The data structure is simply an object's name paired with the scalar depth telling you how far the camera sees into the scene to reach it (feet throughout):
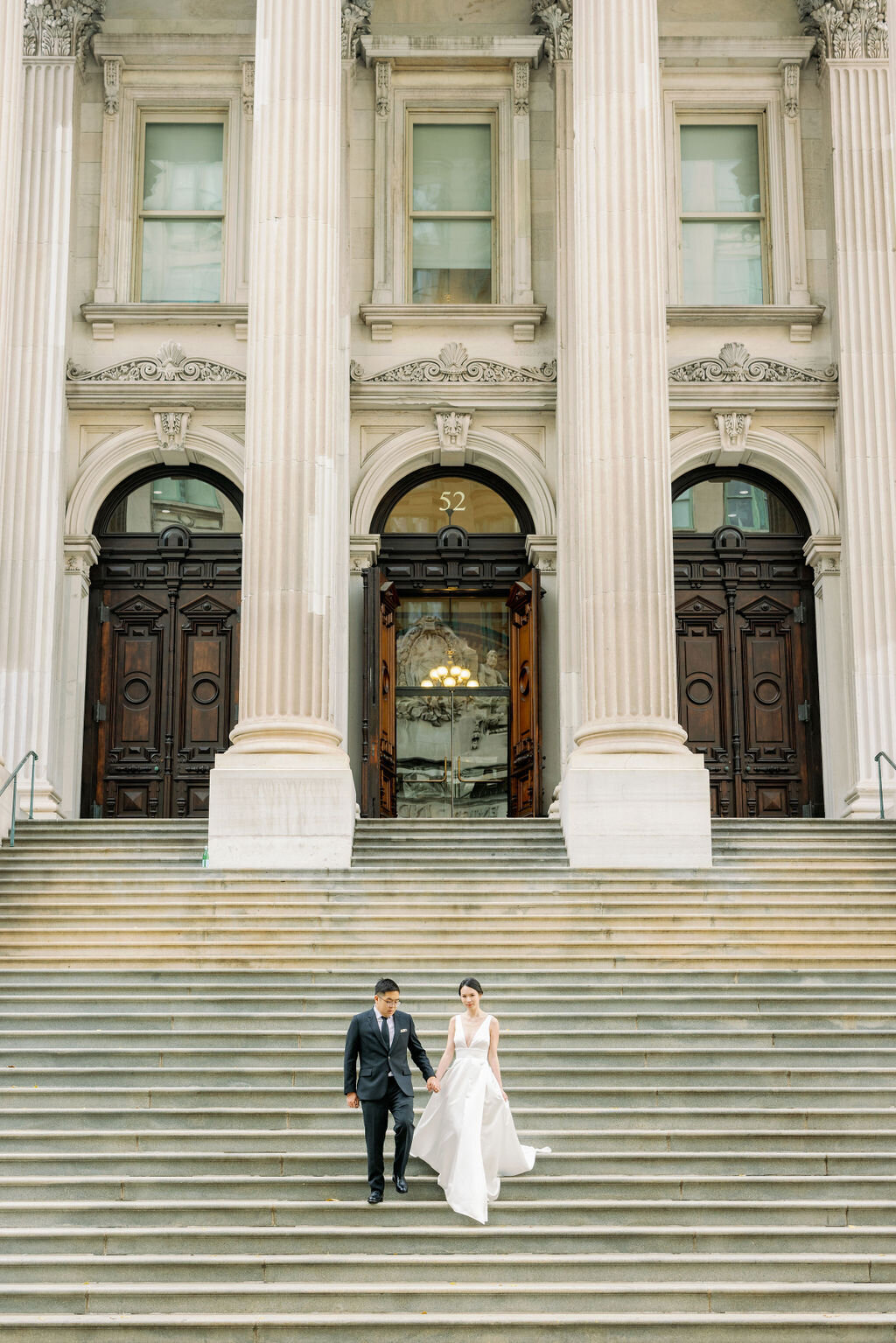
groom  35.01
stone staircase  32.55
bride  35.27
